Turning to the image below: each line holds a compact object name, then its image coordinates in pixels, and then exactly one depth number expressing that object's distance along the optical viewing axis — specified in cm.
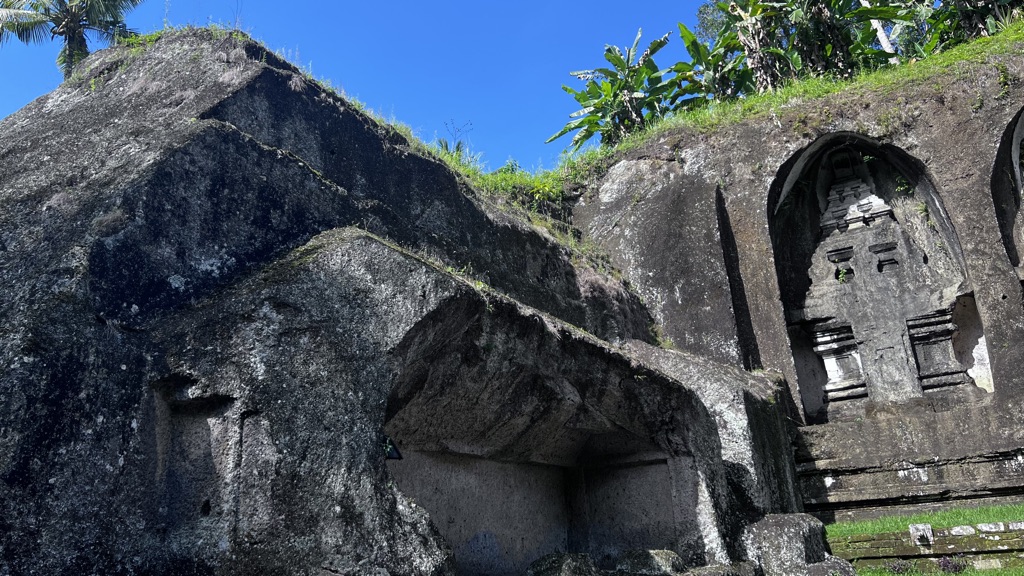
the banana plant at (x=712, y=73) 1517
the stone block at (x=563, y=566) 522
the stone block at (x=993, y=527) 692
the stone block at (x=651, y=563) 575
